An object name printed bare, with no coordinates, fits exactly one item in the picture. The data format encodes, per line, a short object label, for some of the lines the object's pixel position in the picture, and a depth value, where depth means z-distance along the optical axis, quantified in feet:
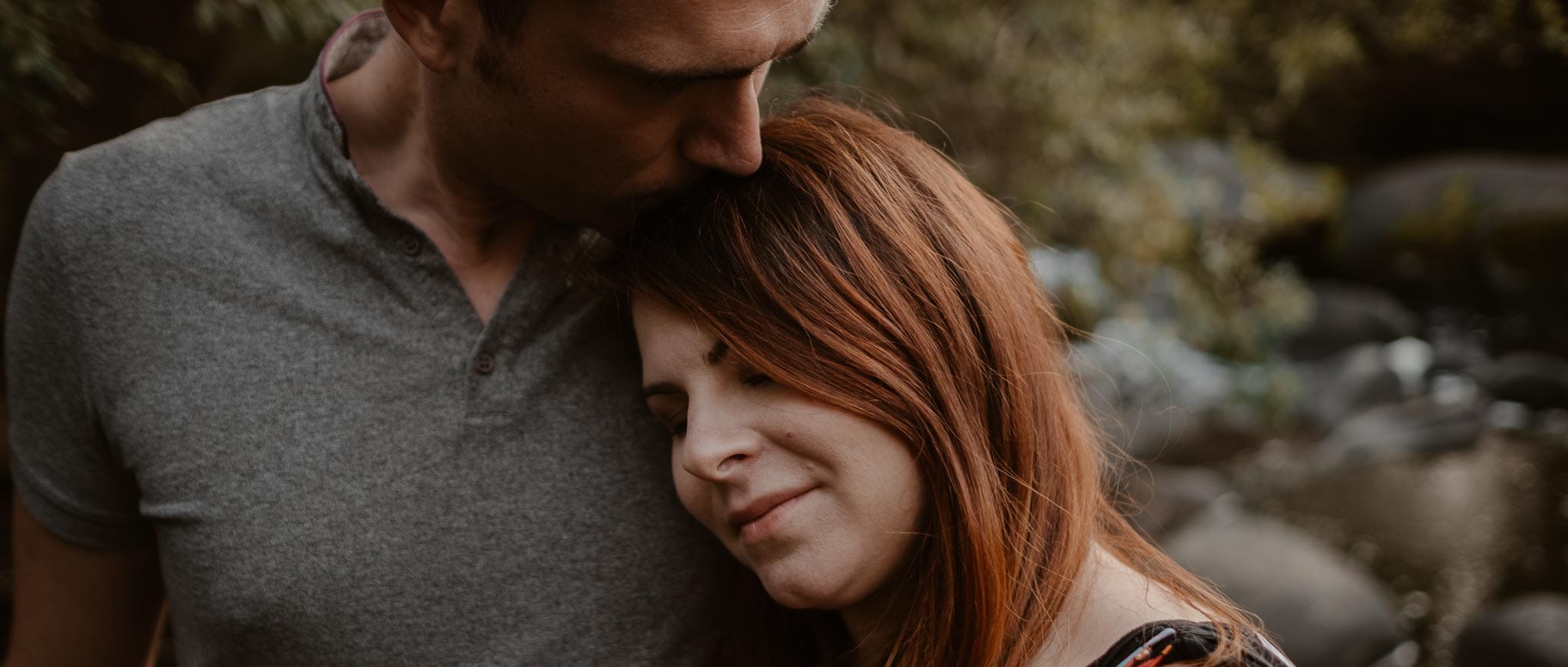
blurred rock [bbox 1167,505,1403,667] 15.99
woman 4.69
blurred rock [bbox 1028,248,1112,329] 17.62
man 4.82
